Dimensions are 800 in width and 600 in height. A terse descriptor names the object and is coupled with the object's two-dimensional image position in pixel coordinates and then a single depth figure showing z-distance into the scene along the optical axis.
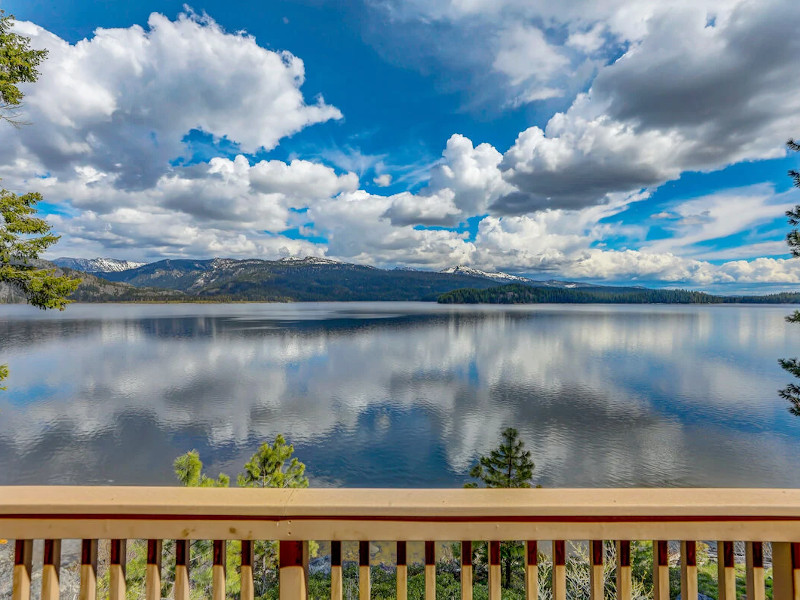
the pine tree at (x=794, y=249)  14.65
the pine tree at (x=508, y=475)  14.67
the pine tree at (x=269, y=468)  14.00
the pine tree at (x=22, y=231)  10.58
